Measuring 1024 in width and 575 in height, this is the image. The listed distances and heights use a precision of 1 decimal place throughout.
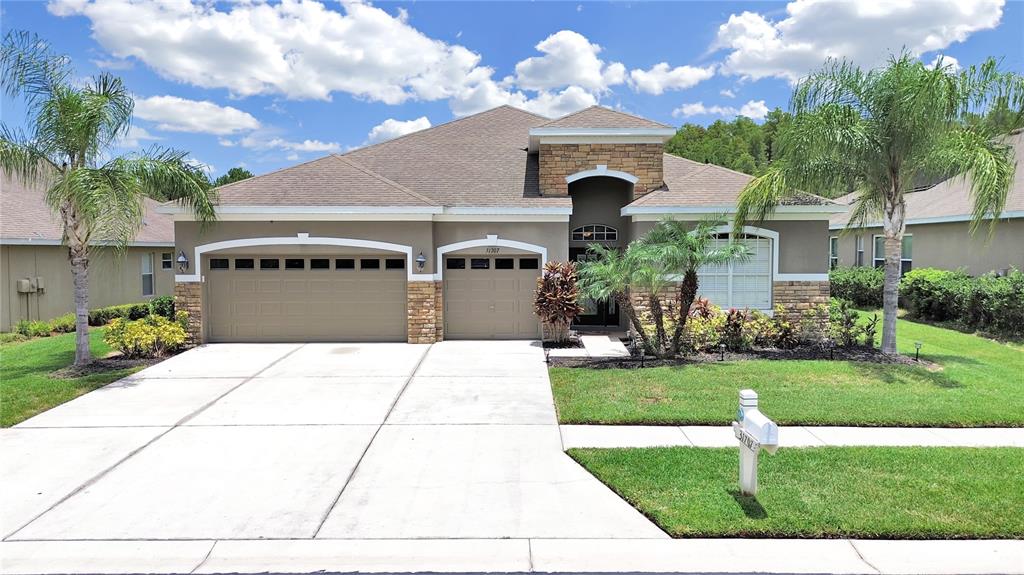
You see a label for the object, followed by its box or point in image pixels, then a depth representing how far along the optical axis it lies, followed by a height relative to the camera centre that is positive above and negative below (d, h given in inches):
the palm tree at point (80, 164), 420.8 +70.7
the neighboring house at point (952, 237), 669.3 +40.2
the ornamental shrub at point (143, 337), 498.3 -59.9
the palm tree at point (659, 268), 447.2 -1.1
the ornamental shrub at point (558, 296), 543.8 -26.6
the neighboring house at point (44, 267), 645.3 -4.3
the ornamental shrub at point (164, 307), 702.8 -49.8
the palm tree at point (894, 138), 426.3 +94.6
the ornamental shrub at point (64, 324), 658.8 -65.6
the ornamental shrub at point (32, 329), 631.8 -67.6
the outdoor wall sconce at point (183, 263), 557.9 +0.8
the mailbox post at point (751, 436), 209.3 -58.1
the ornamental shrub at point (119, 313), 705.9 -58.0
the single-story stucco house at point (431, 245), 560.1 +18.6
